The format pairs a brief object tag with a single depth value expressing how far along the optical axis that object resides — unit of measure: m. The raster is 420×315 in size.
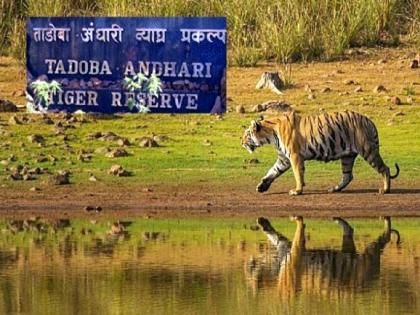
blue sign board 24.25
